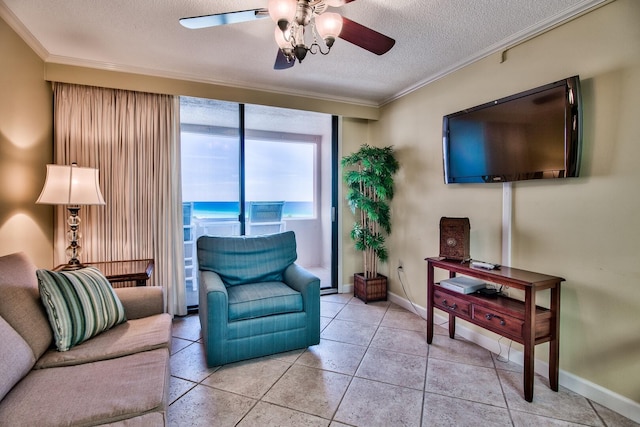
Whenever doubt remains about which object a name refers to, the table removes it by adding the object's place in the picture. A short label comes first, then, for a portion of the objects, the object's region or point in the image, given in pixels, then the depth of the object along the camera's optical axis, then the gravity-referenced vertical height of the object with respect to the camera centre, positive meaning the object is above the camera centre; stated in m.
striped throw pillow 1.60 -0.54
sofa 1.15 -0.75
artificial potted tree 3.56 +0.02
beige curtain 2.82 +0.37
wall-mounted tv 1.92 +0.51
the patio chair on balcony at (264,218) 3.92 -0.14
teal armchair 2.25 -0.70
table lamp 2.20 +0.13
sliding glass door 3.45 +0.40
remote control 2.22 -0.43
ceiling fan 1.45 +0.97
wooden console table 1.88 -0.71
